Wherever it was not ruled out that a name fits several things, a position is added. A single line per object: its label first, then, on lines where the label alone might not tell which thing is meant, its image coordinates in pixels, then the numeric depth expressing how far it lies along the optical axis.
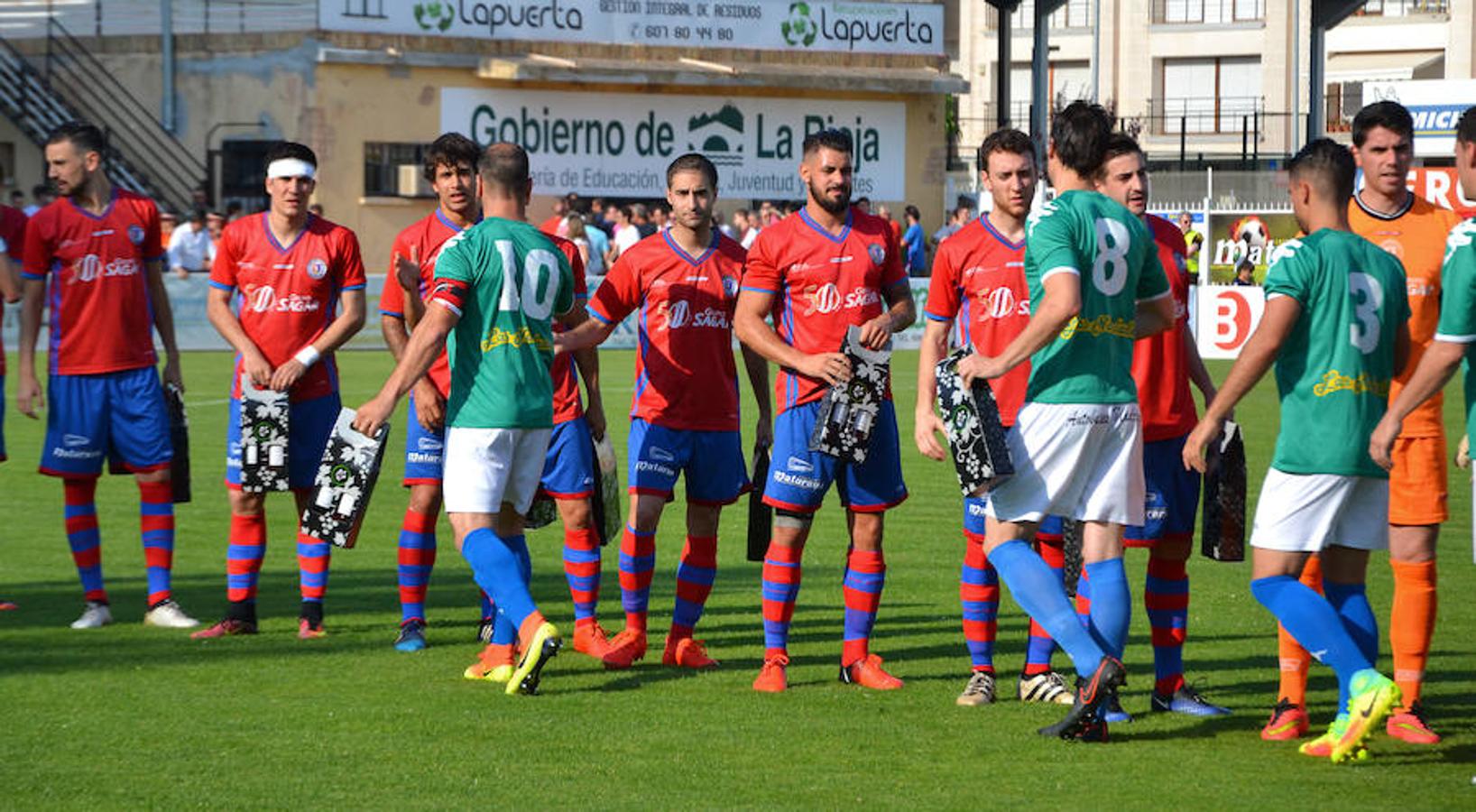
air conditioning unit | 75.12
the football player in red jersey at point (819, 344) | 16.52
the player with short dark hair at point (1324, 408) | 13.59
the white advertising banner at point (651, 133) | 77.19
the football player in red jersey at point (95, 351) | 19.09
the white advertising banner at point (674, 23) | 74.44
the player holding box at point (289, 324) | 18.41
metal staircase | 73.00
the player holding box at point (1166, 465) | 15.62
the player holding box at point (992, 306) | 15.93
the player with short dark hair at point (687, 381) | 17.48
